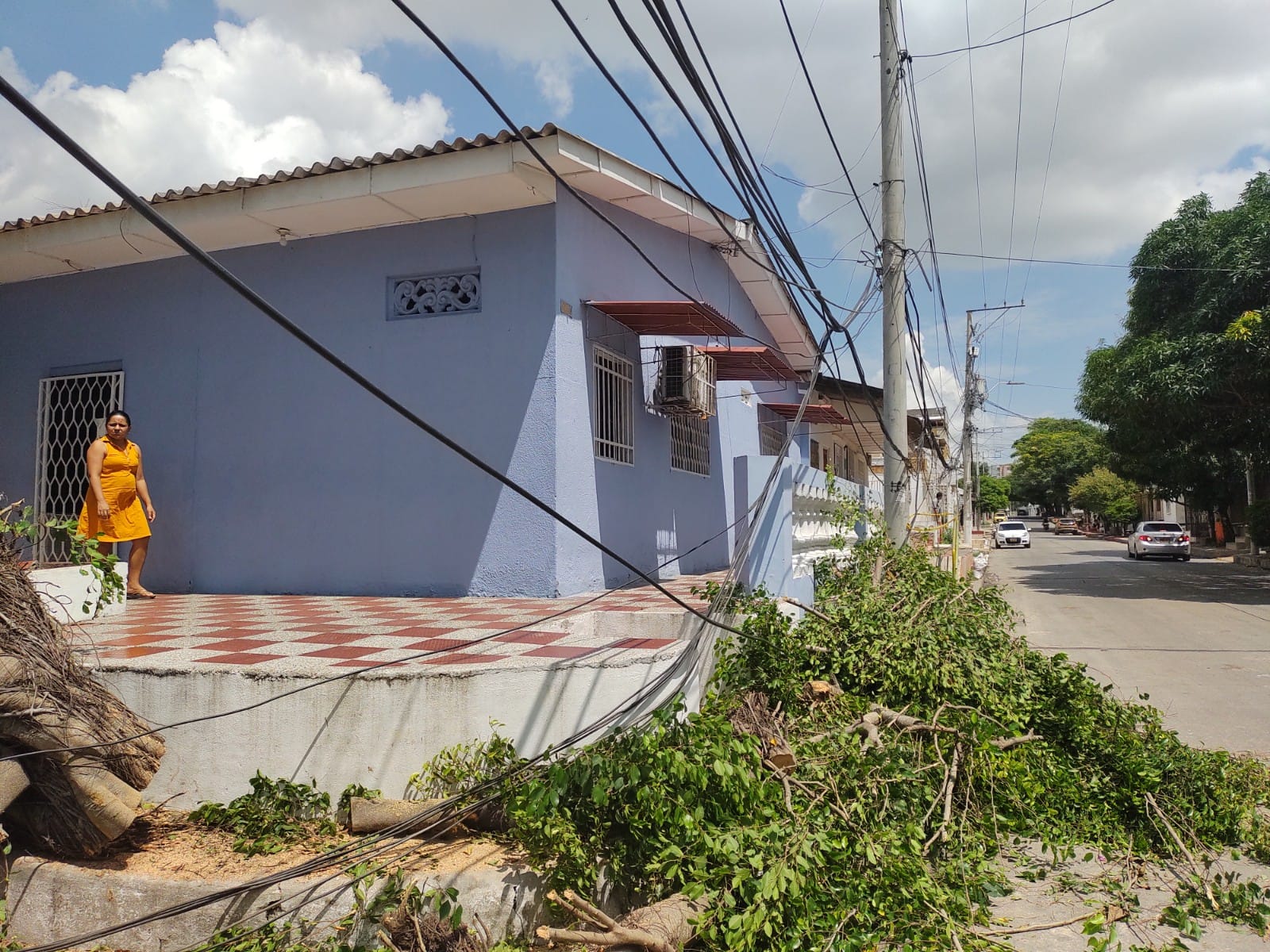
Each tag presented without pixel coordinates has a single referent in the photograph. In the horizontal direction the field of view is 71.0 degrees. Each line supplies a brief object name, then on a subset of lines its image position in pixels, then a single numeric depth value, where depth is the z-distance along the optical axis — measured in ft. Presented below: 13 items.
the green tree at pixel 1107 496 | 149.18
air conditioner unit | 26.53
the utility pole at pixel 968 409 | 82.33
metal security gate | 27.02
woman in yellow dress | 20.84
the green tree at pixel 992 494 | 207.41
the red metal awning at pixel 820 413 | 35.80
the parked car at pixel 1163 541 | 81.30
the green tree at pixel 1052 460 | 215.51
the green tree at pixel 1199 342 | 43.60
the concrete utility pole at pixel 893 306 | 24.93
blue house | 21.62
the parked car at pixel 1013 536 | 124.67
